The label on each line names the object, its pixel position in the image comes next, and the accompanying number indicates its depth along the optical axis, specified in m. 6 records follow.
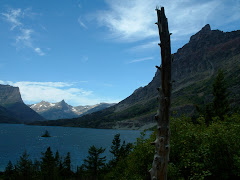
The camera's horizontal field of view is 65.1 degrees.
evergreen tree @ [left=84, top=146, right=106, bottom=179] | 66.25
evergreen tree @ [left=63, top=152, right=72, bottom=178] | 64.53
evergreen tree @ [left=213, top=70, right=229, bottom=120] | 46.19
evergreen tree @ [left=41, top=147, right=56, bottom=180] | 56.77
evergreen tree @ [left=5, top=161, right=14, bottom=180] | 59.68
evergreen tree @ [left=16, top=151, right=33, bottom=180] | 58.62
